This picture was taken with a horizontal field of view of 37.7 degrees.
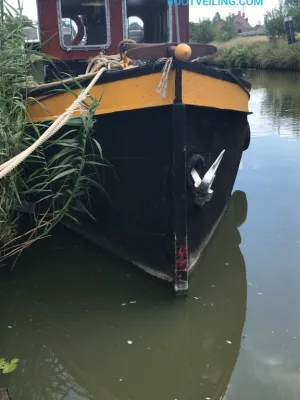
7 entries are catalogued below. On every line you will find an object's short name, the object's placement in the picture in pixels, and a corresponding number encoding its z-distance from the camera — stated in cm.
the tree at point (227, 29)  4510
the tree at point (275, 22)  3453
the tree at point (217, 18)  5284
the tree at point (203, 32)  4453
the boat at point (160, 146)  324
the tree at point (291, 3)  3659
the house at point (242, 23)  6550
